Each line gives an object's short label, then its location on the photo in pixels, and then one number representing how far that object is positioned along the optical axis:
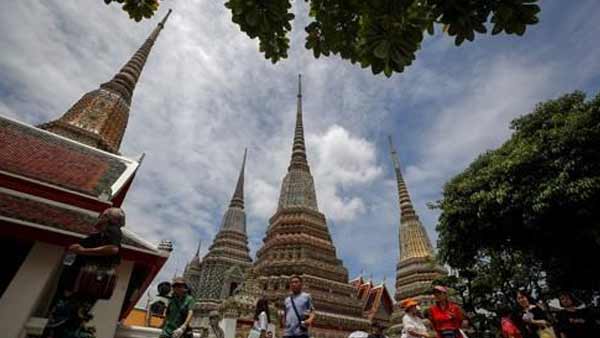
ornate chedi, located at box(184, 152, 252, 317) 22.27
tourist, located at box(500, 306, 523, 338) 4.62
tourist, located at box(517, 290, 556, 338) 4.41
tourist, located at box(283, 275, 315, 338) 4.02
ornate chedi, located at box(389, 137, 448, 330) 21.48
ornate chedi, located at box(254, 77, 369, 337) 16.20
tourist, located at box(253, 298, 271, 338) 5.29
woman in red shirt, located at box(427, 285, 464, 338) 4.15
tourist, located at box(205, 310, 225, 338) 8.30
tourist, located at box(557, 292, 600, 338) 4.46
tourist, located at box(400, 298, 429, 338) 4.51
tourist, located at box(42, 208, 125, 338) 2.42
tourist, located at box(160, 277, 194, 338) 3.89
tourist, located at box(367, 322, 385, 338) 4.57
